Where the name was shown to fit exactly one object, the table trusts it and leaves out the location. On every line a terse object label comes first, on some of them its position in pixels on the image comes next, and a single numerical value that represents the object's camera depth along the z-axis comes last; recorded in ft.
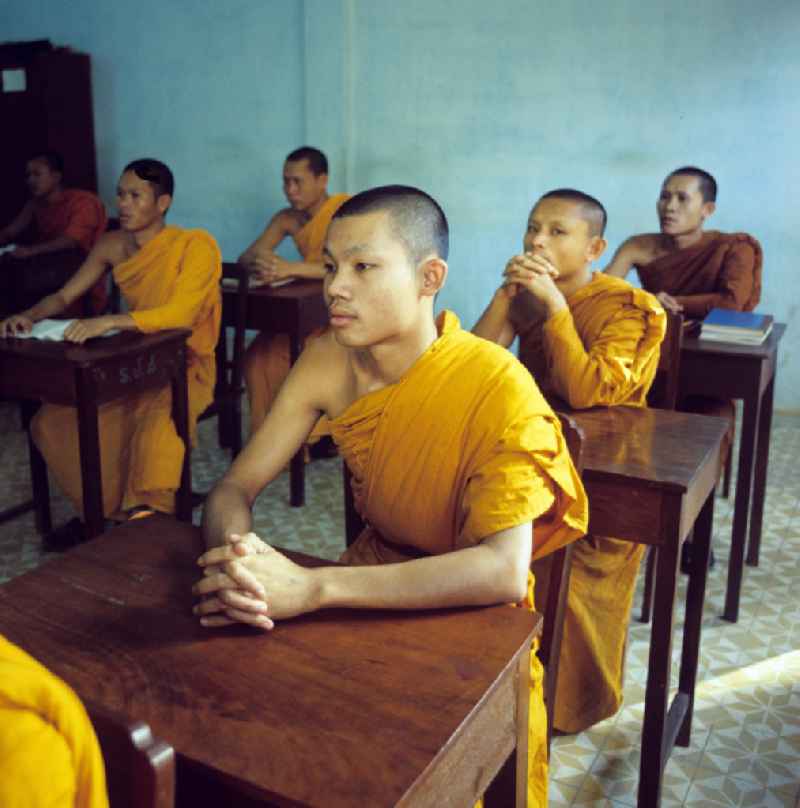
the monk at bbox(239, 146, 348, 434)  13.83
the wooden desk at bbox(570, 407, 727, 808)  5.98
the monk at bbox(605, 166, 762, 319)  12.60
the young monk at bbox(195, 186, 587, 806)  4.20
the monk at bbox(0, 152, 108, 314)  19.10
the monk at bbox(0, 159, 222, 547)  10.95
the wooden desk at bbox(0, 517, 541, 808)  3.03
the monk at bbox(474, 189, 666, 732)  7.41
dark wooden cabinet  20.03
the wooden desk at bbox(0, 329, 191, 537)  9.20
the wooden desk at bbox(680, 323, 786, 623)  9.29
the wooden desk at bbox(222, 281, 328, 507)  12.42
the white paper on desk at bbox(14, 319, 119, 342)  10.06
